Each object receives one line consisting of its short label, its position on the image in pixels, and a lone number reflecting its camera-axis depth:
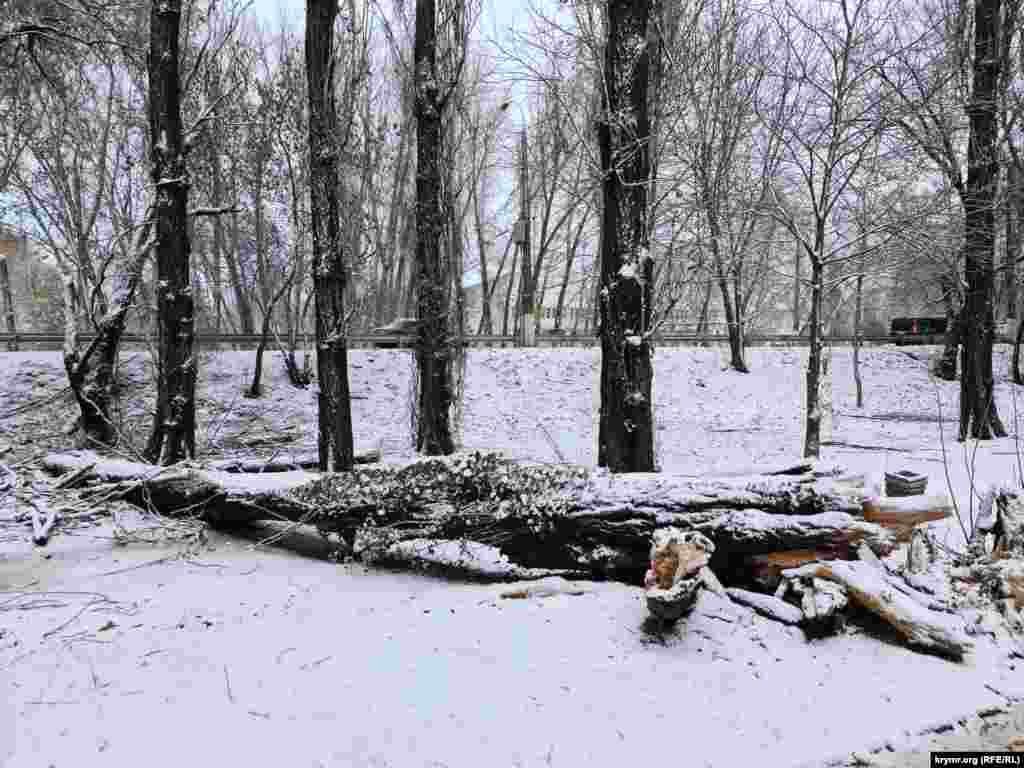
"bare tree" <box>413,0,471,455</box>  7.68
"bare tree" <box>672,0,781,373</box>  7.67
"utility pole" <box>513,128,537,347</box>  19.06
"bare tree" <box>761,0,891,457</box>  7.43
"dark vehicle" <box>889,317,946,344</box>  21.47
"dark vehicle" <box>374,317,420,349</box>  17.45
